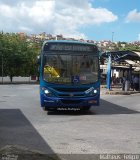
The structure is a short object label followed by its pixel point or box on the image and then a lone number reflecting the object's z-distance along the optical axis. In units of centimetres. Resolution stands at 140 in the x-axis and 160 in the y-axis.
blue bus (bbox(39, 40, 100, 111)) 800
